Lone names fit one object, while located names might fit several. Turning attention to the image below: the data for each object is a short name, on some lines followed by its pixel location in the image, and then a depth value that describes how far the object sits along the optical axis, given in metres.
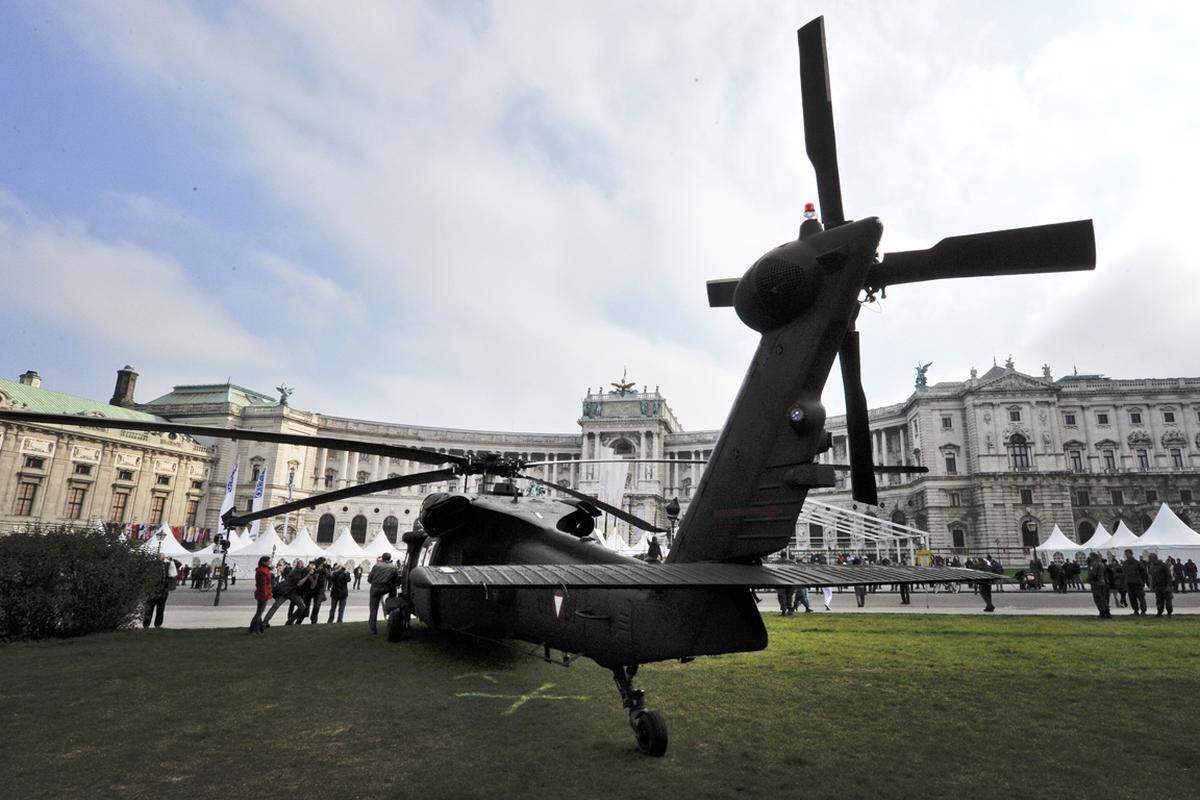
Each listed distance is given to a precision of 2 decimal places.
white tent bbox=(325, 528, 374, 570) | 43.56
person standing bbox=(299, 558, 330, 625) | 18.05
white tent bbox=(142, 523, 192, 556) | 39.05
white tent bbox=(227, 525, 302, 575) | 40.00
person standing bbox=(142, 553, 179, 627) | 15.23
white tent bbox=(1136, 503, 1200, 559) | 32.25
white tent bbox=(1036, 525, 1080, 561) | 39.53
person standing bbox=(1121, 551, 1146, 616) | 20.61
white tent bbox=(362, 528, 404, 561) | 45.34
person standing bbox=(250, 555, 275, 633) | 14.90
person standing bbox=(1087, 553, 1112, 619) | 19.67
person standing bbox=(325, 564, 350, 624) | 19.27
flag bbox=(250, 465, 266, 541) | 56.59
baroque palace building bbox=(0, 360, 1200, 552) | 61.47
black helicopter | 4.13
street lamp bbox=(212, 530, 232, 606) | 24.37
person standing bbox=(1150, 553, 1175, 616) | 19.64
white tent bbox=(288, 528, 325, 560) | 40.69
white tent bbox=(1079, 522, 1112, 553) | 37.82
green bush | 12.46
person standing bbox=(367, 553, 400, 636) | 14.79
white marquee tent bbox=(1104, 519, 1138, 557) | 35.38
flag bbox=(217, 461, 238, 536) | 52.15
